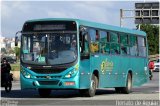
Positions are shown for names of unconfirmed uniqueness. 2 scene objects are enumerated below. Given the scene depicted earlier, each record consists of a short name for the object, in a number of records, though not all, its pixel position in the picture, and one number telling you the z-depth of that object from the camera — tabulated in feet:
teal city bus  69.36
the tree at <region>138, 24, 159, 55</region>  321.11
